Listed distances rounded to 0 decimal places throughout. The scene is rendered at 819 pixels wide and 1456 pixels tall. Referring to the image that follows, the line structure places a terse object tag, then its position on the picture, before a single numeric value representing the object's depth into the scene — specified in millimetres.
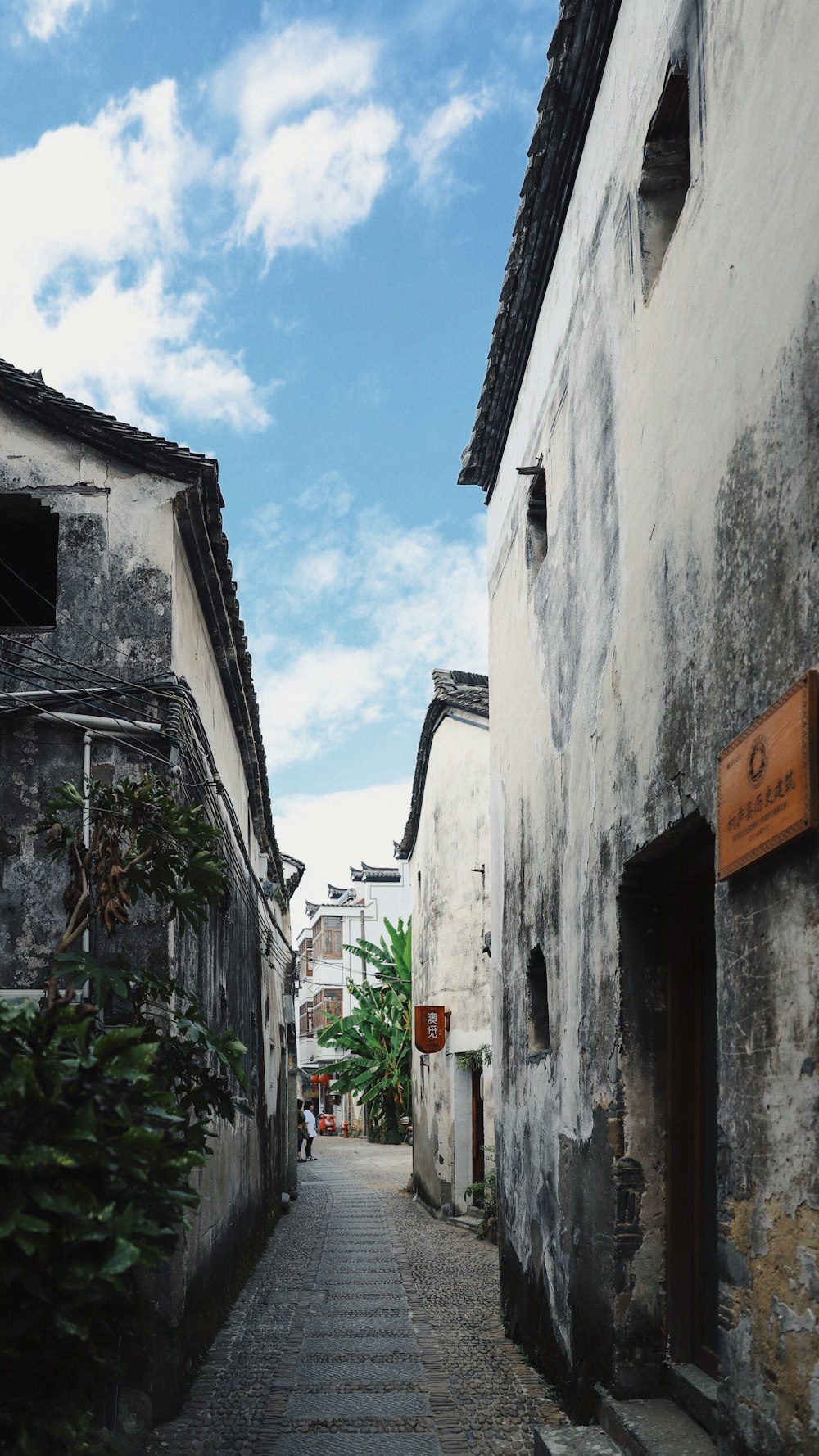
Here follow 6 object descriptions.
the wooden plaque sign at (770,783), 3693
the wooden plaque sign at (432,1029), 19125
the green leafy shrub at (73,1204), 3359
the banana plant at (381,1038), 30344
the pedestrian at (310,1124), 33981
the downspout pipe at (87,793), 7219
